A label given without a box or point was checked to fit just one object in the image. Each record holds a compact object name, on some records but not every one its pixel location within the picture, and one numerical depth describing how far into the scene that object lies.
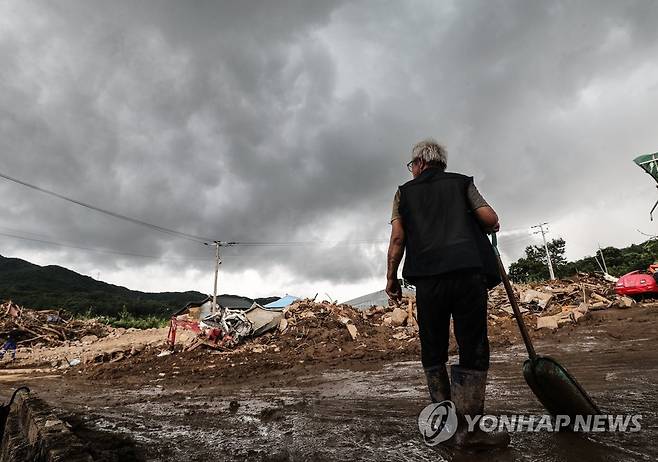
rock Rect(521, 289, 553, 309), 11.17
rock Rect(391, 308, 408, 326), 11.50
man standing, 2.13
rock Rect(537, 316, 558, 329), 8.32
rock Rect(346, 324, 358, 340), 10.58
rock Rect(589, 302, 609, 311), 9.27
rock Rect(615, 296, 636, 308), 8.80
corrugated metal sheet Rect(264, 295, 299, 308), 26.23
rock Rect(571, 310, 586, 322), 8.62
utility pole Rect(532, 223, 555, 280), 41.03
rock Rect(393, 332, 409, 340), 9.89
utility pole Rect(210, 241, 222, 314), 27.36
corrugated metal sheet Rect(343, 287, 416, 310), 27.08
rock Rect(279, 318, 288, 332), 12.66
